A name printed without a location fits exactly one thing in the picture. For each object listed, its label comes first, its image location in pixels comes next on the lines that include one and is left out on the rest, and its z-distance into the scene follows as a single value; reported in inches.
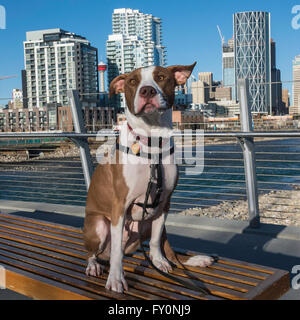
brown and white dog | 75.2
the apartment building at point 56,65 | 4370.1
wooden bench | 66.6
